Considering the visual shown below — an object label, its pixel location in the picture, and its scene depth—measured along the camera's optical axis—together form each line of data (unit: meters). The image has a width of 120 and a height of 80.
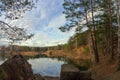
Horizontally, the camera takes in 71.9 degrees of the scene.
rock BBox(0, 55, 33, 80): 4.12
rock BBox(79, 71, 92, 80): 6.24
